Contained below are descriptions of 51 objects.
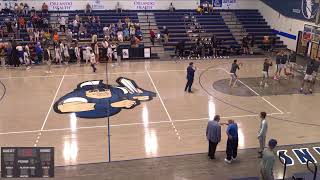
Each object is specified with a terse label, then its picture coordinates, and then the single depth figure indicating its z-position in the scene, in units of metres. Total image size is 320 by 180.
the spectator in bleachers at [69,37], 27.58
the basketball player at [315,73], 18.98
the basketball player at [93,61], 23.26
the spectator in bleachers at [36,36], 27.38
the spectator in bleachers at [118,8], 32.18
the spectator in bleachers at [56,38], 27.23
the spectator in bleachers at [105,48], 26.22
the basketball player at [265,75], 19.75
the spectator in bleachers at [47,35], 27.66
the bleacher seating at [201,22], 30.48
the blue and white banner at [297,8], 26.44
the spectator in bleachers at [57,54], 25.04
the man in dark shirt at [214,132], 11.52
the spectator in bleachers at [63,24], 29.19
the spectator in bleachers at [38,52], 25.17
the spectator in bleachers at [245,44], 28.98
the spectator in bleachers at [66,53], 25.44
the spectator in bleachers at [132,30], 29.17
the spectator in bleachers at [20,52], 25.05
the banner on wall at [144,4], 33.00
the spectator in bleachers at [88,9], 31.45
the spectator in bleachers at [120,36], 28.45
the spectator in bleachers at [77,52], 25.69
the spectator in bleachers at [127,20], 30.06
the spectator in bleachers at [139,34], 29.33
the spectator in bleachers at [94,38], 27.22
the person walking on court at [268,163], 9.28
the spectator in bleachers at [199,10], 33.16
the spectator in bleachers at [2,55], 24.83
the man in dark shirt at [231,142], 11.48
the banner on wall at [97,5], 32.27
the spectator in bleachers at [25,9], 30.10
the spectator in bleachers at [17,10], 29.98
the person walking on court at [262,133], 11.72
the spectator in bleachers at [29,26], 28.02
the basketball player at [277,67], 20.84
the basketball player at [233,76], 19.44
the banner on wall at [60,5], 31.61
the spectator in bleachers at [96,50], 25.39
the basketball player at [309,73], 18.73
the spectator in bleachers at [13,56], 24.69
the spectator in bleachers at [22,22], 28.42
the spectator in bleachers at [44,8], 30.69
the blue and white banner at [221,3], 34.38
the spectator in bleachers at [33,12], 29.94
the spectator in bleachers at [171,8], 33.09
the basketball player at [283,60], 20.89
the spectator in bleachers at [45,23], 29.02
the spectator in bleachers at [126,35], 28.92
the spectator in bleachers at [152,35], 28.89
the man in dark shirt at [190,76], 18.61
